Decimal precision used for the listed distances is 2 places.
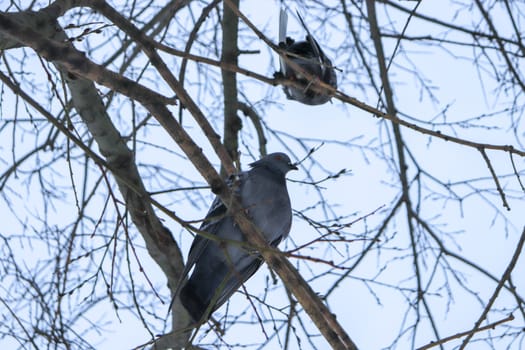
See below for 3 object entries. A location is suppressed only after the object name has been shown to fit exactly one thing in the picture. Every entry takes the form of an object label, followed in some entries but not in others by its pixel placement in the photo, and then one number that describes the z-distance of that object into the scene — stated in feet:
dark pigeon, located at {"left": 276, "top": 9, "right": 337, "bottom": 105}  23.59
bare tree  15.44
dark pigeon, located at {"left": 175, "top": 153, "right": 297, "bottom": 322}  23.24
